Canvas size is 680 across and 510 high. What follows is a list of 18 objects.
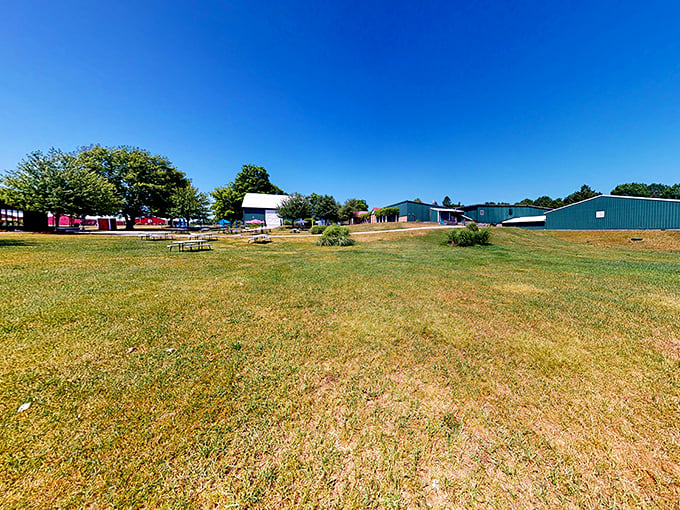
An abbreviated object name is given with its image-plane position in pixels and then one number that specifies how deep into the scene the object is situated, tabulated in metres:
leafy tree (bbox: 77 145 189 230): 35.66
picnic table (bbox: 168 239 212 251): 14.23
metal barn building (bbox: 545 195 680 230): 24.58
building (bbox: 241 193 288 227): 50.06
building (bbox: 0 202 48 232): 25.59
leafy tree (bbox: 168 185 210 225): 37.28
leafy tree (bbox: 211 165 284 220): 54.16
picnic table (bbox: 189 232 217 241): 20.58
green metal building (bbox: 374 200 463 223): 45.34
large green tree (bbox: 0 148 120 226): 21.38
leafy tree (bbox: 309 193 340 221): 40.22
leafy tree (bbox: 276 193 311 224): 38.56
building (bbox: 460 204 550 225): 47.69
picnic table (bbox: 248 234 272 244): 21.21
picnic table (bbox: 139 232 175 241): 21.03
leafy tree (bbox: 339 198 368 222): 51.34
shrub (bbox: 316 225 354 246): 20.78
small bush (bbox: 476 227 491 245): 20.02
